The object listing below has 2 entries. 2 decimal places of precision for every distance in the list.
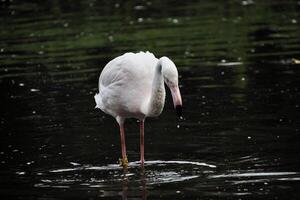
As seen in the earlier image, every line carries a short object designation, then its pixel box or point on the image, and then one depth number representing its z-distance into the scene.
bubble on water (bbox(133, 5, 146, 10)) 30.27
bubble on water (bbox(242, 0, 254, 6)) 29.24
